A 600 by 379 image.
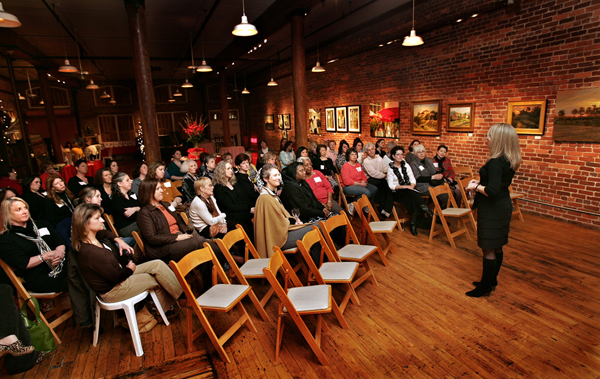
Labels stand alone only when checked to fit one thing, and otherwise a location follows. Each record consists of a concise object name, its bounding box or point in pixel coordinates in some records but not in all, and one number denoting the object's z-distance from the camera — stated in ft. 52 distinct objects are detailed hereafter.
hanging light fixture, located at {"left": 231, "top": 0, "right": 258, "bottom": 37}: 16.63
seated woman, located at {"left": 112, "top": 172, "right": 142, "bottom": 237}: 14.43
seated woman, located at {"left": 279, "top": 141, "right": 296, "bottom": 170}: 27.61
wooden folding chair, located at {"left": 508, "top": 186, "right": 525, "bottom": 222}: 17.38
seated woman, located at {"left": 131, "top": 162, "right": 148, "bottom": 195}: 18.28
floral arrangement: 35.70
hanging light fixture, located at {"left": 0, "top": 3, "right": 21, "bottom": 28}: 12.67
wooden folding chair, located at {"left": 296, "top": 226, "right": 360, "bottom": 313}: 9.66
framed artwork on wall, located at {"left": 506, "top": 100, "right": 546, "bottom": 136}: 18.03
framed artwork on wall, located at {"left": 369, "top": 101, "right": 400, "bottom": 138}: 28.48
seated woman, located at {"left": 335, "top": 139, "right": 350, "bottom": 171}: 24.80
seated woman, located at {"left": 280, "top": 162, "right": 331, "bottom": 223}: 14.05
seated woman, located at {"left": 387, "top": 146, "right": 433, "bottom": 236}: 17.62
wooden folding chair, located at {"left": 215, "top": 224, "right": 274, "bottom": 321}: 10.11
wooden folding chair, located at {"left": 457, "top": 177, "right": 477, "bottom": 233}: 16.48
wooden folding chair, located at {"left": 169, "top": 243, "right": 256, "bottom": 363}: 8.54
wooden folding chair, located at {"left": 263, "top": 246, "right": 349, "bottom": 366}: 8.08
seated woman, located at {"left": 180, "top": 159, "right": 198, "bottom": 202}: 17.71
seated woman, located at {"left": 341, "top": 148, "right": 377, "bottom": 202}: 19.36
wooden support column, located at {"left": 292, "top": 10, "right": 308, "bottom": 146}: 24.35
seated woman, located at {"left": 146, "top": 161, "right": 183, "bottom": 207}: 15.94
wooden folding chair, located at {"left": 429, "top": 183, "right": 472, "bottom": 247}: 15.42
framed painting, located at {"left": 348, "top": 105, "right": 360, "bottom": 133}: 33.72
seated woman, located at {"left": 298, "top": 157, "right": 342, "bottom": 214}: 16.67
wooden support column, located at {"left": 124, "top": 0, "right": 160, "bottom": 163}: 20.68
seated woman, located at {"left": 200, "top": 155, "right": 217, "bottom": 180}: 18.84
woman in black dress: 9.82
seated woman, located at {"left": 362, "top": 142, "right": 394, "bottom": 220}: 19.36
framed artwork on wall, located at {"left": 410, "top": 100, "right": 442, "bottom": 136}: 24.49
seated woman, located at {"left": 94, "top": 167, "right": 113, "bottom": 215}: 15.28
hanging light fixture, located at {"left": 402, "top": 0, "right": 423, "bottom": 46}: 17.39
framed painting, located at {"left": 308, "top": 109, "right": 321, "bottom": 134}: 41.37
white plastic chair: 9.07
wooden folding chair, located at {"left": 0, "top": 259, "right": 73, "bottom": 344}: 9.39
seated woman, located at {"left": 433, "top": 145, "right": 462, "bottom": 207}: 19.74
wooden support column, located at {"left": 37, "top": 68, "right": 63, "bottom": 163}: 42.83
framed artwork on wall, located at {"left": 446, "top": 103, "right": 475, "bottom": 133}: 21.86
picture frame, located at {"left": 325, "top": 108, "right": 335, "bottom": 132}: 38.13
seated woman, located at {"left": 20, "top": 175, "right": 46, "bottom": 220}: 14.29
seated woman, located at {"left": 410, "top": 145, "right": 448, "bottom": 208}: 18.31
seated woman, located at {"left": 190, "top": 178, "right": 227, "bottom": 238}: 12.79
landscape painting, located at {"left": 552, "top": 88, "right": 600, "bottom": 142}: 15.92
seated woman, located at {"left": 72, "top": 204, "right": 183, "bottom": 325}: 8.86
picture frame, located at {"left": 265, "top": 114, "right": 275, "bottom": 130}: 58.08
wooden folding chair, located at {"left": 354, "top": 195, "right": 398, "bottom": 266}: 13.08
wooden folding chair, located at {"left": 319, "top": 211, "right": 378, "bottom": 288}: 11.11
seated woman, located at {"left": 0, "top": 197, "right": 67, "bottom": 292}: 9.60
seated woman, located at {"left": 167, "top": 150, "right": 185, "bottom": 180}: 23.62
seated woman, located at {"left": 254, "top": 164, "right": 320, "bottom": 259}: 11.85
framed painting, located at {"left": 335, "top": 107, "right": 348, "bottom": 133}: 35.76
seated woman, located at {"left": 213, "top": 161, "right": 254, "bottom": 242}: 14.44
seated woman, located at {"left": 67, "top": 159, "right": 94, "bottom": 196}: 18.65
